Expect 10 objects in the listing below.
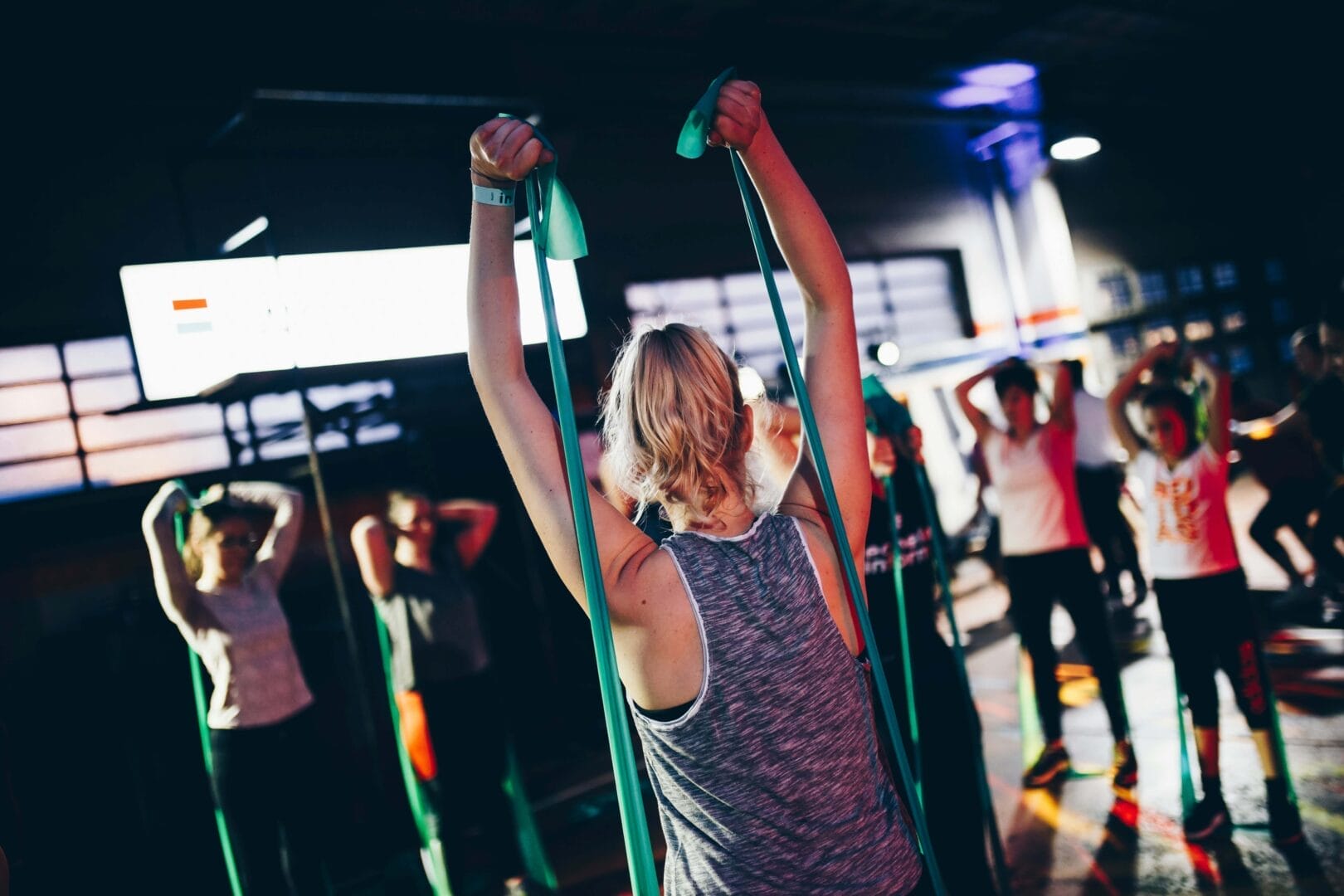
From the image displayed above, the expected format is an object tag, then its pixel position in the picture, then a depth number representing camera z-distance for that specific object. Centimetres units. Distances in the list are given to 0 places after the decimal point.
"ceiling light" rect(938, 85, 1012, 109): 770
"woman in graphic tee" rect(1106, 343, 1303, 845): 288
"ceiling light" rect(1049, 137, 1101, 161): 624
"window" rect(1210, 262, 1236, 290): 1149
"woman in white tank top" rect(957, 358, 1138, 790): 351
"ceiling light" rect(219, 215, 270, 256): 410
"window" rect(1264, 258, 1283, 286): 1193
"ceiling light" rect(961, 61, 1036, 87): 711
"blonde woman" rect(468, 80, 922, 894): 95
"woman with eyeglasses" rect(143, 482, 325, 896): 311
